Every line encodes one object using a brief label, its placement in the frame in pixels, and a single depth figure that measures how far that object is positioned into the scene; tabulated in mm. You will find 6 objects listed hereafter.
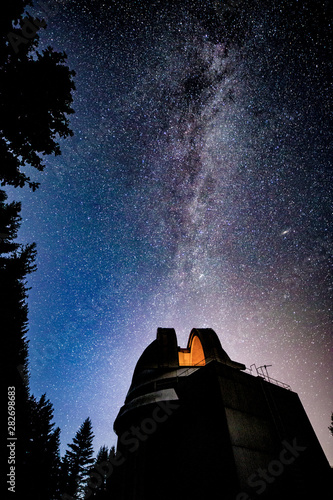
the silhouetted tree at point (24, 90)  5352
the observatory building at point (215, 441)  7562
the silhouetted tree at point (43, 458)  17422
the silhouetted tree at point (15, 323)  13250
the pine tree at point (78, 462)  31011
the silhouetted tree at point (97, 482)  31095
